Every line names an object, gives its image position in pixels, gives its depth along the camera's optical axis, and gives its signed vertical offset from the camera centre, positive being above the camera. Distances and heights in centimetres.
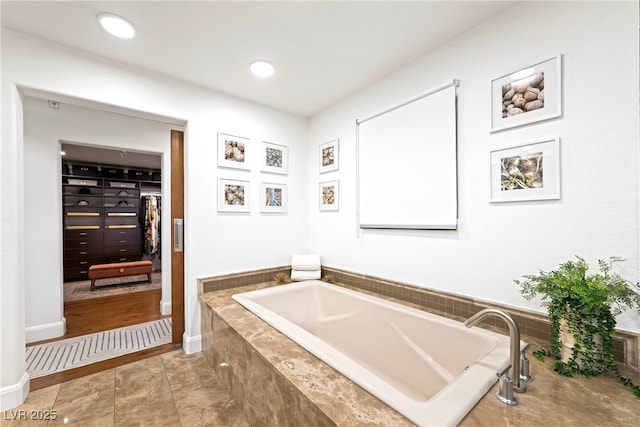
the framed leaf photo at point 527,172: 130 +23
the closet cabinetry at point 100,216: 492 -6
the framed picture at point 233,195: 239 +17
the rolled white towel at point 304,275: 263 -66
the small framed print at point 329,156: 263 +62
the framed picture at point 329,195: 263 +19
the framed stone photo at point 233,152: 238 +61
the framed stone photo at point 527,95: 129 +65
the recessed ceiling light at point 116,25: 150 +118
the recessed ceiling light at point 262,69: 197 +118
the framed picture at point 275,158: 268 +61
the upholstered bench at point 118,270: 425 -101
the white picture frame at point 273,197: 266 +17
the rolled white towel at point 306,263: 268 -54
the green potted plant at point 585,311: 105 -43
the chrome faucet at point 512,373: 93 -63
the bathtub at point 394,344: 94 -77
